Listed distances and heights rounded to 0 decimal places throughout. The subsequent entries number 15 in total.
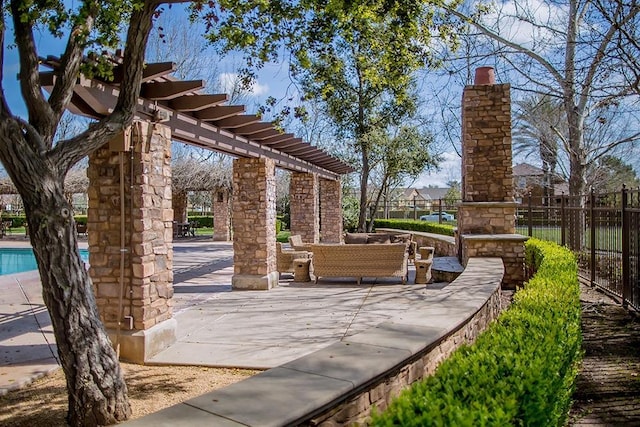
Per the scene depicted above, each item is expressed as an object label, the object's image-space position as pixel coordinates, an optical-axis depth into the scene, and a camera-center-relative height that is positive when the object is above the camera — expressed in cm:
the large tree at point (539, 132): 1541 +295
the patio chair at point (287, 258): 1070 -90
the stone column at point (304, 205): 1415 +32
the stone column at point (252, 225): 931 -16
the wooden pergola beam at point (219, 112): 691 +147
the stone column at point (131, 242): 522 -27
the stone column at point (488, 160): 943 +105
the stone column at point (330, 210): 1809 +22
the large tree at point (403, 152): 1984 +258
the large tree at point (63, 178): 347 +28
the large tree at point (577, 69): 592 +230
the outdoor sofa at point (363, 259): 952 -83
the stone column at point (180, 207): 2614 +54
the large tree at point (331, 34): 520 +210
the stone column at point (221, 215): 2270 +9
